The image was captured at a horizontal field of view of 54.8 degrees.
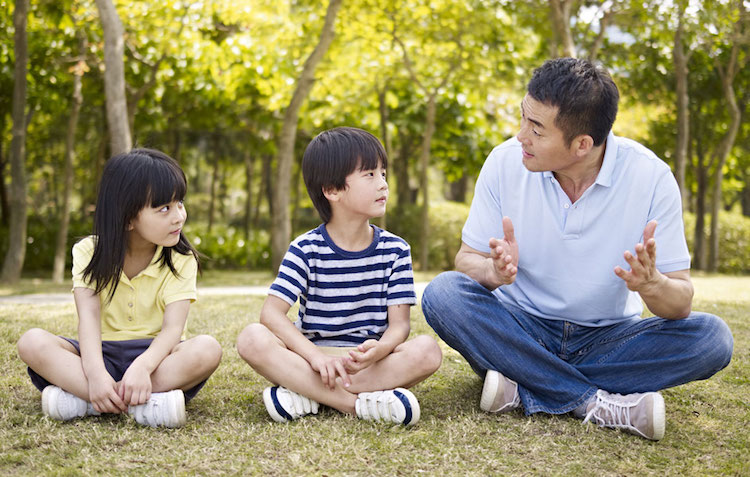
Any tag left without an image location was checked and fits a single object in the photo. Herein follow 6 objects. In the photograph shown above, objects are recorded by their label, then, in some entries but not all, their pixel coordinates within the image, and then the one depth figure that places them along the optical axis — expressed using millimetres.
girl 2439
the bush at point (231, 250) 12922
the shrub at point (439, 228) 13164
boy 2529
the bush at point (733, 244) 14195
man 2516
